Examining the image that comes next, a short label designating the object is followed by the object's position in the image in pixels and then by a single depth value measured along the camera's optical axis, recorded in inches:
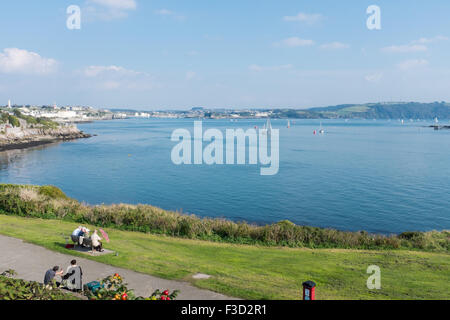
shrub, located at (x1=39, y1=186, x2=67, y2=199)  1181.8
